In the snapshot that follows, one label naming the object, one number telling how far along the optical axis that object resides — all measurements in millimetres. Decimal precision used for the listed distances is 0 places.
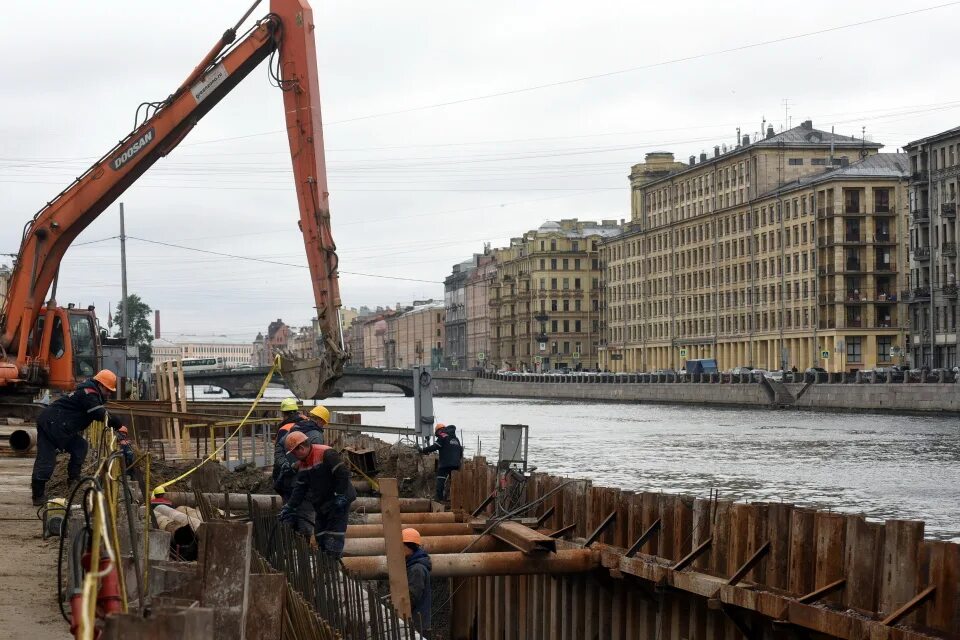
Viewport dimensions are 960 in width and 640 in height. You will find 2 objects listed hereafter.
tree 169000
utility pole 67250
